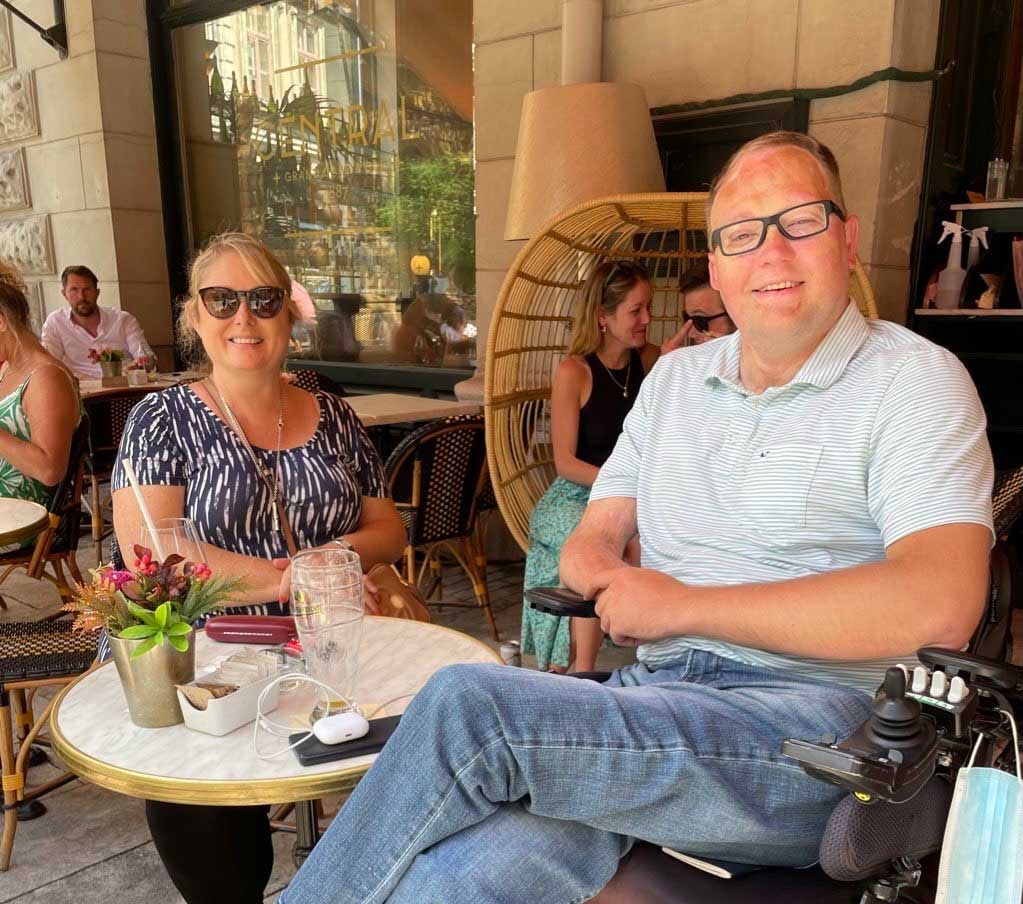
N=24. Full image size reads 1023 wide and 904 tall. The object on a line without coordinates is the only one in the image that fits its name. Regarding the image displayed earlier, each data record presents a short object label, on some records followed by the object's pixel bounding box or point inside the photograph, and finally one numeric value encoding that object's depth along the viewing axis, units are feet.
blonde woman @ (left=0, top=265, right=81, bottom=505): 9.21
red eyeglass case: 4.85
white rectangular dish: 3.95
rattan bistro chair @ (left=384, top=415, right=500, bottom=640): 10.39
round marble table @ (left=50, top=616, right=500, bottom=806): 3.60
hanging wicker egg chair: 10.50
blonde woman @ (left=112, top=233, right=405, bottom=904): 5.92
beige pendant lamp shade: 10.72
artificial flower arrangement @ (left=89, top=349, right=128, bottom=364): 16.42
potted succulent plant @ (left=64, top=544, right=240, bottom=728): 4.00
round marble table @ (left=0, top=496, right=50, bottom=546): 7.62
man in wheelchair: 3.36
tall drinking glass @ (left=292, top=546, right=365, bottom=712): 4.22
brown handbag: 5.84
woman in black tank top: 9.43
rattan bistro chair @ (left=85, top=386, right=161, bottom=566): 14.69
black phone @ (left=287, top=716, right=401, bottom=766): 3.73
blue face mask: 2.90
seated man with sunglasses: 10.37
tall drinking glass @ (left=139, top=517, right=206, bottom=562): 4.58
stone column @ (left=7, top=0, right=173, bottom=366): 20.35
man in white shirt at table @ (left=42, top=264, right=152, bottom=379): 18.85
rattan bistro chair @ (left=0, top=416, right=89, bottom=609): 9.65
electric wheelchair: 2.92
